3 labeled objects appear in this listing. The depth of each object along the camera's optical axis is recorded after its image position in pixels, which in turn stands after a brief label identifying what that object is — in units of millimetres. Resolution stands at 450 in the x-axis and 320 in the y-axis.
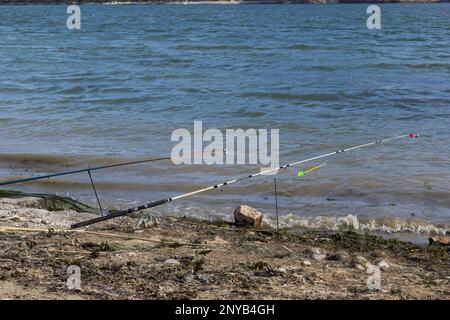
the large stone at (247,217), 17172
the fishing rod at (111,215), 13000
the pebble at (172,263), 12727
